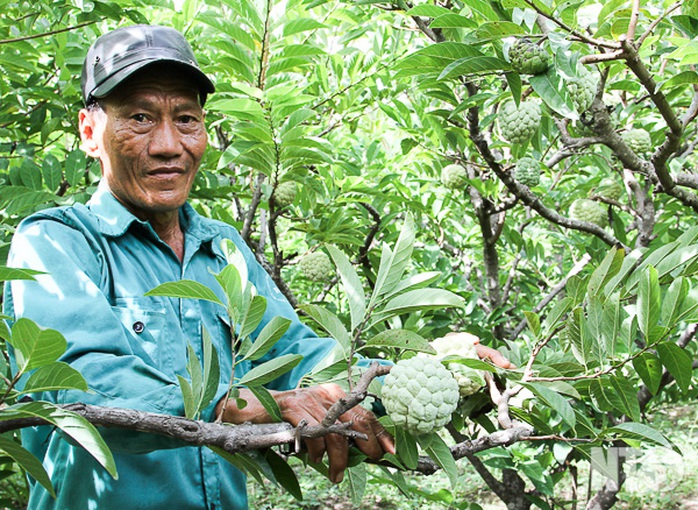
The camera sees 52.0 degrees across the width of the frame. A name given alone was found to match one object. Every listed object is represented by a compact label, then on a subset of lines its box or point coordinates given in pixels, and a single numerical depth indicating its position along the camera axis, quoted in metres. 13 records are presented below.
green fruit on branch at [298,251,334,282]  2.78
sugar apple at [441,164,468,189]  2.84
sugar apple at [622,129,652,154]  2.54
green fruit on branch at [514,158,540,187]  2.41
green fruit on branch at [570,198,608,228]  2.94
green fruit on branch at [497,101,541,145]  1.91
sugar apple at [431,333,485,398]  1.24
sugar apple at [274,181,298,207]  2.53
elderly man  1.10
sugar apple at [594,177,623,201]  3.17
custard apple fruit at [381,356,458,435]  1.03
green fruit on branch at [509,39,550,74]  1.41
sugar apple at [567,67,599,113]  1.56
